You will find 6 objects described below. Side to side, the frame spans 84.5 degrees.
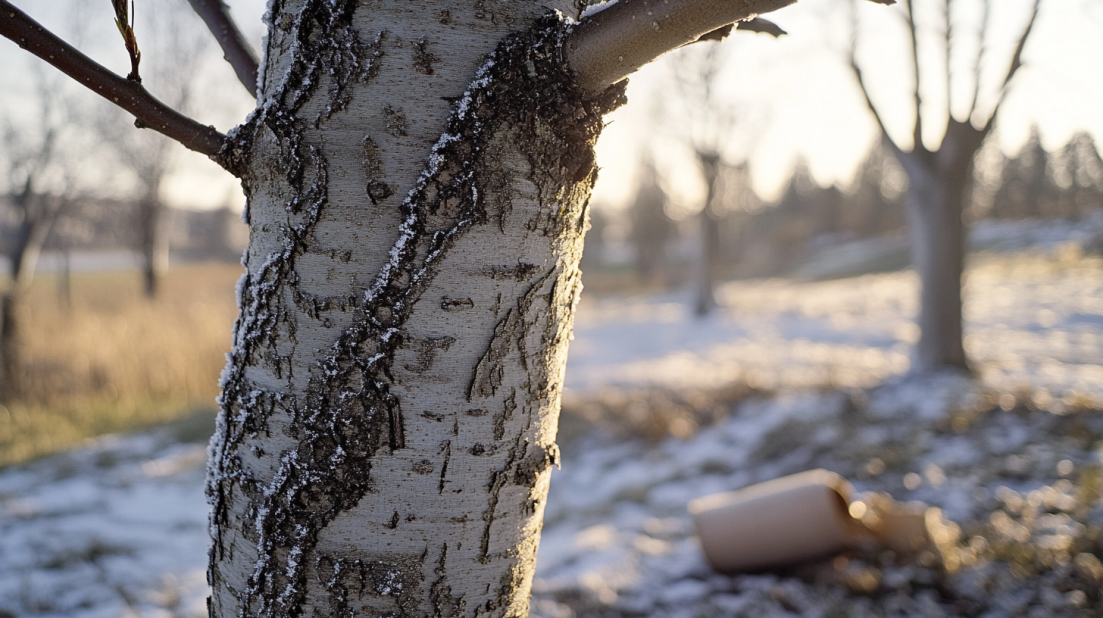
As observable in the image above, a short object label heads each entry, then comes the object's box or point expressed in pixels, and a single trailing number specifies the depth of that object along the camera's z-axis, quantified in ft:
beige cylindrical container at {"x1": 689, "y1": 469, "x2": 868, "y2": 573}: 8.97
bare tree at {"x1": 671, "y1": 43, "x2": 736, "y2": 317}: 45.91
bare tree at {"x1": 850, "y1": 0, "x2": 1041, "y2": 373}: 18.29
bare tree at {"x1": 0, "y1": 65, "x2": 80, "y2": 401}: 27.34
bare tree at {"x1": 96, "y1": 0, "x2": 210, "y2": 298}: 37.47
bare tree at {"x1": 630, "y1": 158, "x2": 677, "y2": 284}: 109.50
